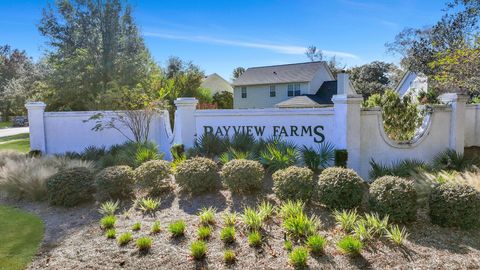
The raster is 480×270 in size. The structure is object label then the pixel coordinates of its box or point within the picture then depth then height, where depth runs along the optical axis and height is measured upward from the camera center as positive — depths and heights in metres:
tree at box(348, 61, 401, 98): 40.79 +3.44
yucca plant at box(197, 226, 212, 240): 4.79 -1.81
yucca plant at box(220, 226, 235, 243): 4.69 -1.80
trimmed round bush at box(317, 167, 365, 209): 5.57 -1.43
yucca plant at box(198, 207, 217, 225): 5.28 -1.75
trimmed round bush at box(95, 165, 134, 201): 6.59 -1.50
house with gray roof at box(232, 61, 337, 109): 28.62 +1.62
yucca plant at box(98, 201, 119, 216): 5.92 -1.80
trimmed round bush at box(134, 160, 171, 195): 6.67 -1.38
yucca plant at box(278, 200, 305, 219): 5.21 -1.64
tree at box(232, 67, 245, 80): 52.03 +5.16
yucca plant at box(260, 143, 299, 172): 7.30 -1.16
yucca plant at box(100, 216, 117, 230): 5.33 -1.83
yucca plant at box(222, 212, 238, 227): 5.15 -1.75
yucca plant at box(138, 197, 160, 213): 5.98 -1.78
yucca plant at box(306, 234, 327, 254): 4.31 -1.79
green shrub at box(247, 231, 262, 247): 4.57 -1.82
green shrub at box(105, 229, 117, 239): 5.00 -1.88
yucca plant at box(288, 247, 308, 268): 4.06 -1.85
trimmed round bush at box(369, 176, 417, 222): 5.14 -1.47
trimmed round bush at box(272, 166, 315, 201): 5.81 -1.38
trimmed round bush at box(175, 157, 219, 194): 6.43 -1.35
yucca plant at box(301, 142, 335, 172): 7.94 -1.25
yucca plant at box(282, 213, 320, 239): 4.72 -1.72
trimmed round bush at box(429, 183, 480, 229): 5.02 -1.55
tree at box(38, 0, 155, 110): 20.23 +3.43
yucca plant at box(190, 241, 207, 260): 4.32 -1.85
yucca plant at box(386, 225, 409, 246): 4.52 -1.79
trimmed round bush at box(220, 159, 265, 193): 6.29 -1.30
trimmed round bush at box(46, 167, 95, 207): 6.61 -1.59
